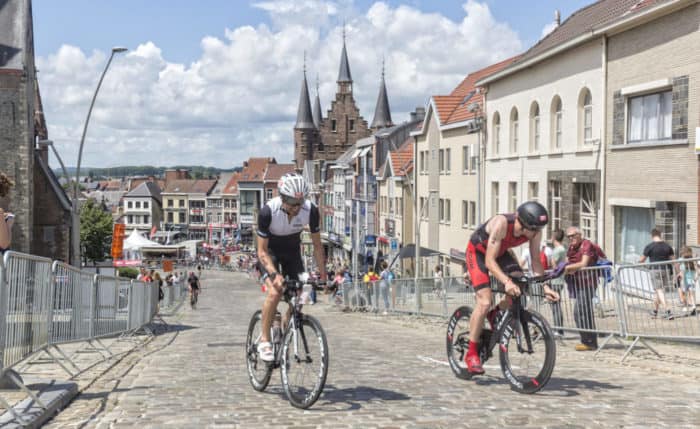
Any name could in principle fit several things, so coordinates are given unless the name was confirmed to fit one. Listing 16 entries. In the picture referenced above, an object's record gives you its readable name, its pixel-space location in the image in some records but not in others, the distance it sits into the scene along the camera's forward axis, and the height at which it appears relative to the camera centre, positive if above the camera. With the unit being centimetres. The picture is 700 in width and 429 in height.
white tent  5428 +81
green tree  9618 +248
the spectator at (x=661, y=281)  1100 -22
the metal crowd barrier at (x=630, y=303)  1085 -51
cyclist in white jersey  688 +16
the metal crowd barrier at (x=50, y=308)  639 -59
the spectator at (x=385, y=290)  2683 -97
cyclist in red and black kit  708 +6
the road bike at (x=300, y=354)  655 -73
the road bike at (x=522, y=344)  704 -68
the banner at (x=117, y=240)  3650 +62
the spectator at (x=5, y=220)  693 +27
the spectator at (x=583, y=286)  1177 -32
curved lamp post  2932 +173
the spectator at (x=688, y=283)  1085 -23
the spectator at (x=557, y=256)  1393 +11
